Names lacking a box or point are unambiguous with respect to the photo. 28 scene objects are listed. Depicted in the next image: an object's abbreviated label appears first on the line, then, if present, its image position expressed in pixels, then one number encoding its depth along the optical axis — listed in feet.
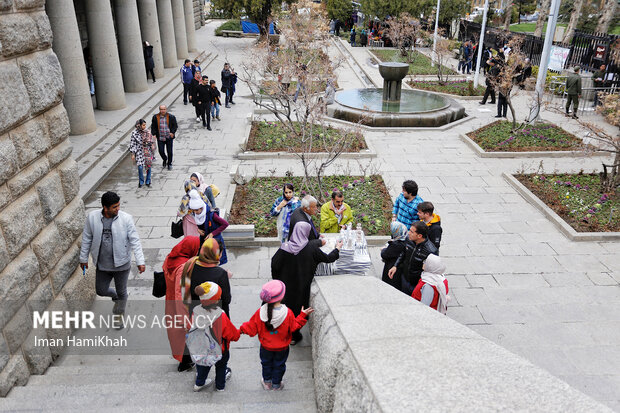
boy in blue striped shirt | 22.91
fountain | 53.42
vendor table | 19.77
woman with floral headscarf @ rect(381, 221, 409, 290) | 20.24
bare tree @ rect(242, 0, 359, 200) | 33.72
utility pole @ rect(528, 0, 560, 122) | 48.37
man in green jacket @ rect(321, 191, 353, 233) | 23.53
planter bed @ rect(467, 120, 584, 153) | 44.75
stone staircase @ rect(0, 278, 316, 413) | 13.62
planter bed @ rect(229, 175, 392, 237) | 30.58
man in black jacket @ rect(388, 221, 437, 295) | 18.67
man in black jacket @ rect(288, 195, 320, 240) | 19.58
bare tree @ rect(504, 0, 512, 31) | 114.73
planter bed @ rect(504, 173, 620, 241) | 30.19
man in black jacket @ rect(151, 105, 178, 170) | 37.78
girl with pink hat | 14.15
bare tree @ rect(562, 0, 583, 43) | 86.28
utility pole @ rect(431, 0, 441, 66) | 82.14
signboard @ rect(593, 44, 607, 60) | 68.92
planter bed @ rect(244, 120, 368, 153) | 44.47
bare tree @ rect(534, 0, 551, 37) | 96.56
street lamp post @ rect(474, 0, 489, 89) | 69.51
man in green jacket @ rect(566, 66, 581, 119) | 55.42
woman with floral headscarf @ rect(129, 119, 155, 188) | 35.06
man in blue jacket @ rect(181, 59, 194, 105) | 60.49
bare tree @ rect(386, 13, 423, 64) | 90.33
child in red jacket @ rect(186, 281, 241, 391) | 13.99
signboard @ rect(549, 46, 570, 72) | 69.36
